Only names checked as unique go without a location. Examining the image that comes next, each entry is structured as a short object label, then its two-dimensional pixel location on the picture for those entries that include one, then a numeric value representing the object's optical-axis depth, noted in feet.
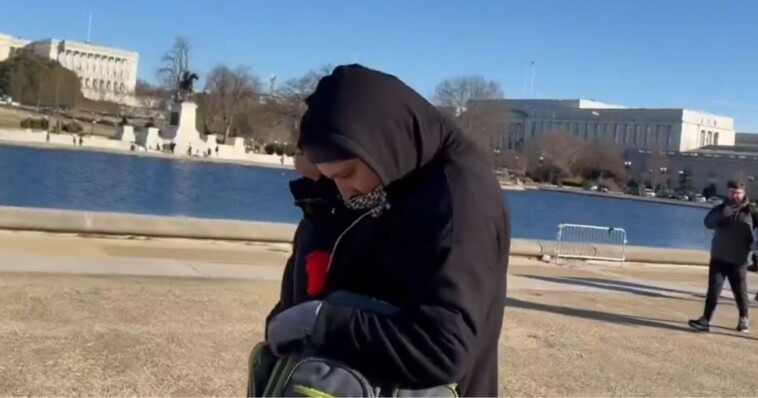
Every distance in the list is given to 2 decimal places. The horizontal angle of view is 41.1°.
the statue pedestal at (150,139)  241.14
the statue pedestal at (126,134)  241.96
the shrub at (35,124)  245.65
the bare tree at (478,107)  377.30
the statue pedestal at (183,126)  241.96
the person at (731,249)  32.27
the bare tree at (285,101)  307.58
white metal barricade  57.77
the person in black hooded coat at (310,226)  6.82
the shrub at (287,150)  274.16
